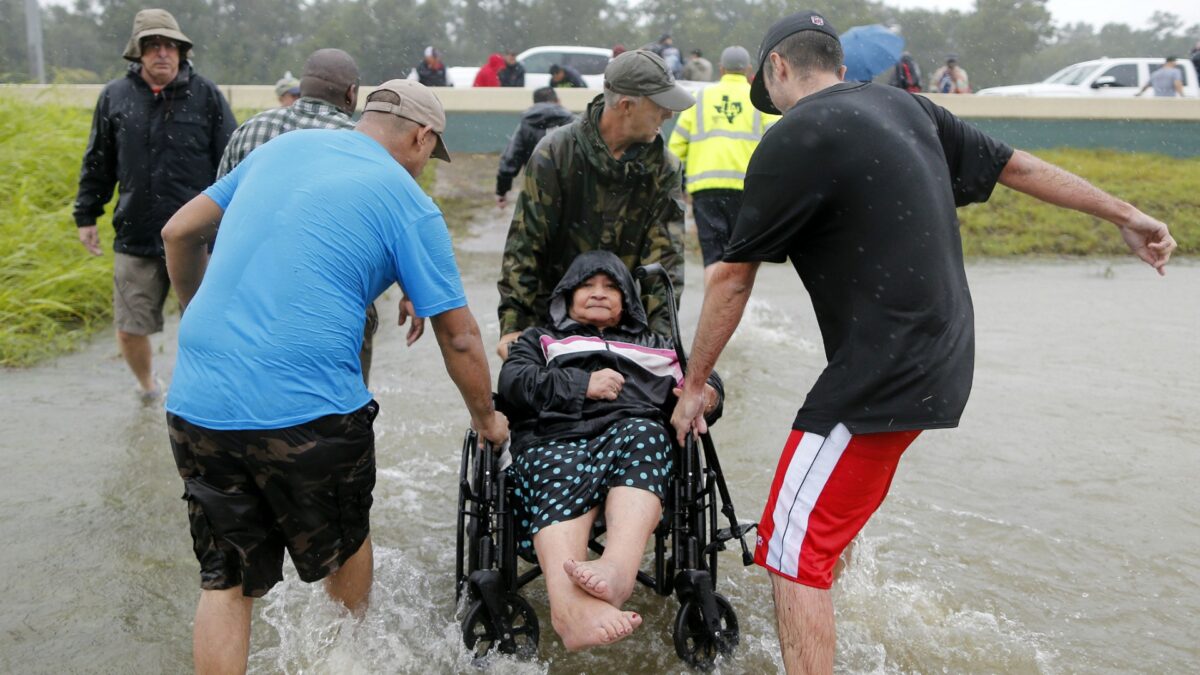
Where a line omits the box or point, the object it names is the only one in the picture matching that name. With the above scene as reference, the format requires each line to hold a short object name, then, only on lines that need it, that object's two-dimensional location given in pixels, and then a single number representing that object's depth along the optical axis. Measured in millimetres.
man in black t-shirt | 2920
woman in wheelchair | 3193
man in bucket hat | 5730
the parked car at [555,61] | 22797
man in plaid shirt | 4336
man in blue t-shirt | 2801
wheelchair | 3396
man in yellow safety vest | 7586
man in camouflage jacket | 4441
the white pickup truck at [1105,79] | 20516
